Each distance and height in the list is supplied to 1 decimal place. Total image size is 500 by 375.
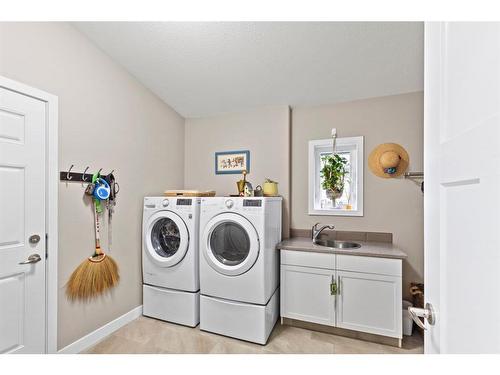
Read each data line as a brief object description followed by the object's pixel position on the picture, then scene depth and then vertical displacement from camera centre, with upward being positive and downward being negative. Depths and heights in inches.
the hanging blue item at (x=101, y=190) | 77.5 -1.3
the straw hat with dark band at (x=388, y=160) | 92.0 +11.2
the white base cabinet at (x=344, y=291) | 75.8 -36.3
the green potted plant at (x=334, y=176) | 102.2 +5.0
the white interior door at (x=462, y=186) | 15.6 +0.1
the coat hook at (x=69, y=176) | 70.7 +3.1
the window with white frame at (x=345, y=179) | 100.9 +3.7
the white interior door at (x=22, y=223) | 57.8 -9.9
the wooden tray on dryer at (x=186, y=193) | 95.8 -2.7
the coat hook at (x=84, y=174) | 75.3 +4.0
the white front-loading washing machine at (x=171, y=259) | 88.6 -28.6
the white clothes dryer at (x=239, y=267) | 79.4 -28.8
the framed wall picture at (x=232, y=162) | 115.1 +12.9
